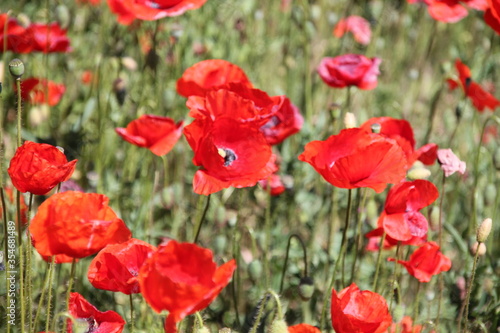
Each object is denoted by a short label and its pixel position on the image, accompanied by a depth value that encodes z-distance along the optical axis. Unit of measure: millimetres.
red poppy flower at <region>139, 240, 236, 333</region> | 1782
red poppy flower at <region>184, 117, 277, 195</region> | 1887
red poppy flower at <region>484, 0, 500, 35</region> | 2075
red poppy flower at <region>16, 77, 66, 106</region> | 2240
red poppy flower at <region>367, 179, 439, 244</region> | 1922
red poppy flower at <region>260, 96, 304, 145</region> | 2058
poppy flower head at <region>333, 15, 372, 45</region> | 2609
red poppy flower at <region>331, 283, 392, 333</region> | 1861
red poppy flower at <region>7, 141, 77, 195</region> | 1845
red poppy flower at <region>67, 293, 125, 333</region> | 1863
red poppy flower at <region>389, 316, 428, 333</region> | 1991
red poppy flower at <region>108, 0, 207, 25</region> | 2083
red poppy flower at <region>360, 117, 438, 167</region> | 1986
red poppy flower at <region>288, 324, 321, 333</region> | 1883
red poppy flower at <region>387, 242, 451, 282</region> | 1953
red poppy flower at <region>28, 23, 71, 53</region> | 2208
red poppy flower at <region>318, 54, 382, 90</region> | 2121
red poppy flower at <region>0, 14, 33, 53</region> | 2152
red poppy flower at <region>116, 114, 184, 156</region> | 2021
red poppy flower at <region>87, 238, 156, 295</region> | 1846
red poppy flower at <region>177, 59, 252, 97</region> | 2000
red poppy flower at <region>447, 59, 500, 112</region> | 2233
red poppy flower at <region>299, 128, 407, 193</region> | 1882
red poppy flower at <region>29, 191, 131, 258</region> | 1830
